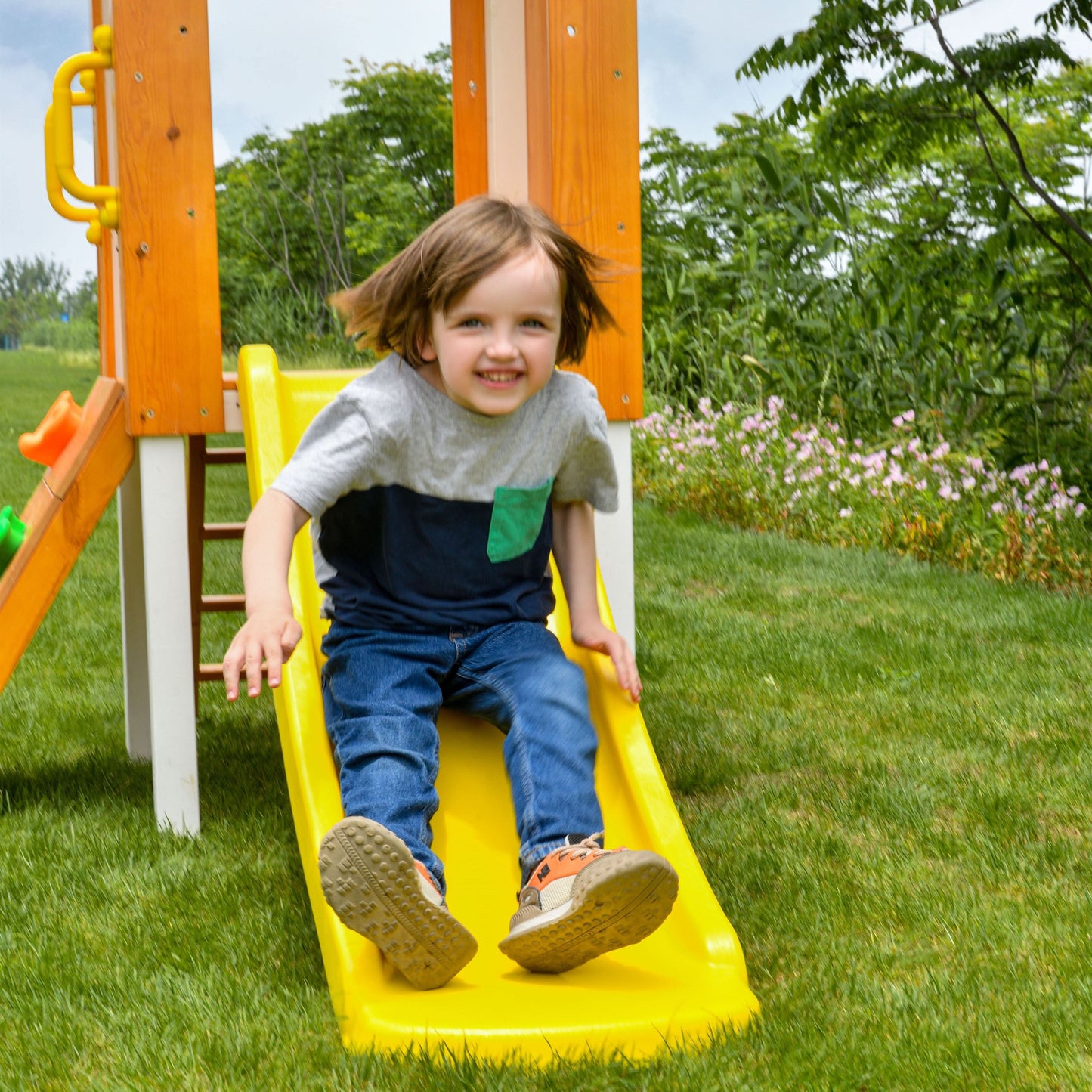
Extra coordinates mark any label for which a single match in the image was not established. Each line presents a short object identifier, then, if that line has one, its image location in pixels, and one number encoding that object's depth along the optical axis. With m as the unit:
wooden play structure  2.84
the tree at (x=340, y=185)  13.09
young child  2.26
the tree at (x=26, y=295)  29.20
